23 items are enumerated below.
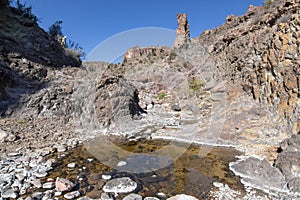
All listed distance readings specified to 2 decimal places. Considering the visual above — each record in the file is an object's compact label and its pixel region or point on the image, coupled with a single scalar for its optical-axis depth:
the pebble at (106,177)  3.54
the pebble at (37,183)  3.16
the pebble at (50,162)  4.02
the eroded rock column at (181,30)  26.01
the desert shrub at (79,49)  17.82
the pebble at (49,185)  3.13
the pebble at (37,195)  2.82
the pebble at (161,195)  2.96
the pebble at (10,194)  2.83
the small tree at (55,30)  18.83
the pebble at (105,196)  2.84
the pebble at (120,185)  3.11
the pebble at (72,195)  2.85
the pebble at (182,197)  2.78
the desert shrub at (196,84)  12.50
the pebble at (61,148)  5.07
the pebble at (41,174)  3.52
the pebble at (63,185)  3.04
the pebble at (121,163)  4.19
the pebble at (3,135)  5.17
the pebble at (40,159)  4.23
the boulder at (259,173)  3.11
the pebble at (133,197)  2.85
